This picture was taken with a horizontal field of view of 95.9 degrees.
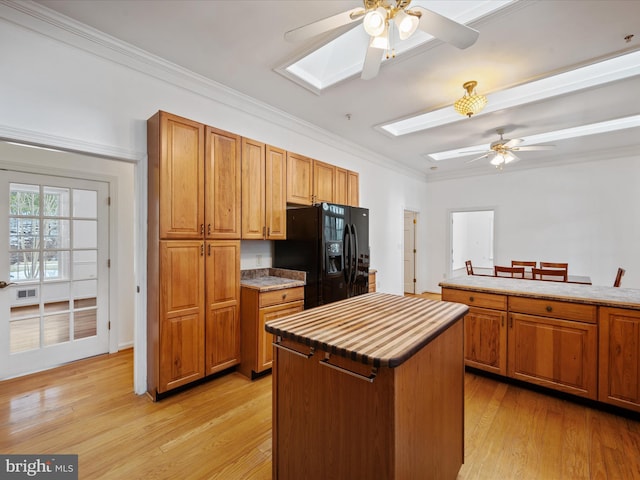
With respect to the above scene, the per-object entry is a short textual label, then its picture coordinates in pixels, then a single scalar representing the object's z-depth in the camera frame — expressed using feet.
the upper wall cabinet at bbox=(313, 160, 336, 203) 12.11
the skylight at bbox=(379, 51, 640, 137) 8.87
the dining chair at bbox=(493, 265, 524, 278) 12.53
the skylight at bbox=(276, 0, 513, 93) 6.71
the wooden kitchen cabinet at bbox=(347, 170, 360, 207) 14.05
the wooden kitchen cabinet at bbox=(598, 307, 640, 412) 6.77
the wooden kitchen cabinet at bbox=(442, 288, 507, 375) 8.57
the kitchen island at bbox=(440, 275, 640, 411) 6.91
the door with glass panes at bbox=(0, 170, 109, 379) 8.96
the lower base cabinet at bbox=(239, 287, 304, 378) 8.86
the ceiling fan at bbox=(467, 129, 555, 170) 12.82
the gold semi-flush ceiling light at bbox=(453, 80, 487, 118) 9.21
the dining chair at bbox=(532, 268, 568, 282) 11.85
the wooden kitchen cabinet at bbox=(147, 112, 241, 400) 7.70
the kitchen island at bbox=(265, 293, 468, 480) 3.33
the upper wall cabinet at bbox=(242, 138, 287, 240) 9.60
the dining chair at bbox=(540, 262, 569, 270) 13.64
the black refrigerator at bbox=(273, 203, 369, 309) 10.07
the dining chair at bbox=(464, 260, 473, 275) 15.61
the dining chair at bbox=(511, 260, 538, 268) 14.96
